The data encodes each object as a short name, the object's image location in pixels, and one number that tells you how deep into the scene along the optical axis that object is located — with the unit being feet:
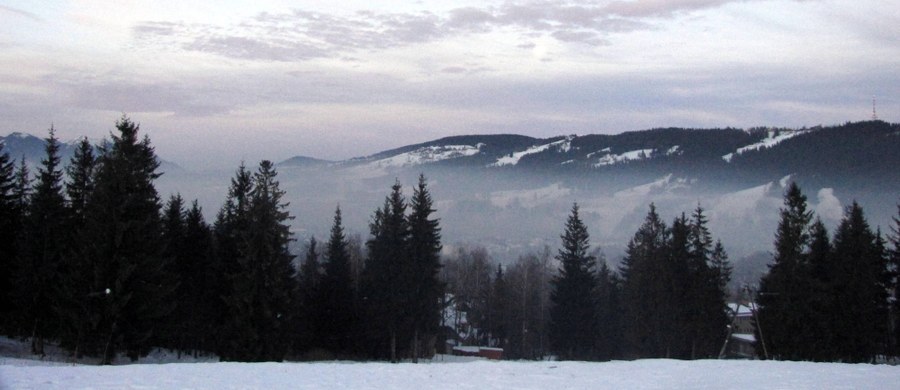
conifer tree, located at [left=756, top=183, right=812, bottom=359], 133.90
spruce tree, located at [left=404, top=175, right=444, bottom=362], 146.72
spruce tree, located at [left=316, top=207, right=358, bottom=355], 158.71
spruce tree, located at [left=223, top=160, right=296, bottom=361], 116.47
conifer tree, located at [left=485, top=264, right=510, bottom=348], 259.25
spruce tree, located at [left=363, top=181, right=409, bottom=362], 146.82
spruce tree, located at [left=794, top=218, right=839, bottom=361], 132.05
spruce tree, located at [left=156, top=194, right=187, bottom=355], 134.21
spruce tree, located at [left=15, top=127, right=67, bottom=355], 111.96
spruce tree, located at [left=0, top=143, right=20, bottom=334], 114.32
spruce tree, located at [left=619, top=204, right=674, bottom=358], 160.56
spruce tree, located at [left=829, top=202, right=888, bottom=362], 136.46
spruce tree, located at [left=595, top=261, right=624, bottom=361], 204.62
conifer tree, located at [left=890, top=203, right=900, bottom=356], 146.51
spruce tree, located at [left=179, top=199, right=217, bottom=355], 136.15
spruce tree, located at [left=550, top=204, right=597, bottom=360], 175.52
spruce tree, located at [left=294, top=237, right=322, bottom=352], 147.15
